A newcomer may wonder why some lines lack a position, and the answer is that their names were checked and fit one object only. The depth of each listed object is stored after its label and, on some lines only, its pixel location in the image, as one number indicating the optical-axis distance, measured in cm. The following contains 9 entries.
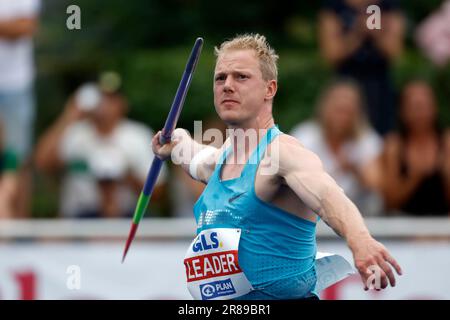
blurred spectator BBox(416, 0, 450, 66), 1277
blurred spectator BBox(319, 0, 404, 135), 1029
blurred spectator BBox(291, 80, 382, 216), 983
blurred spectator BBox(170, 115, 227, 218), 1059
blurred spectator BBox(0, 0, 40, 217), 1051
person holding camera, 1070
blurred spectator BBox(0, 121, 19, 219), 1060
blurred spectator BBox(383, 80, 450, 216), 1016
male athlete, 532
